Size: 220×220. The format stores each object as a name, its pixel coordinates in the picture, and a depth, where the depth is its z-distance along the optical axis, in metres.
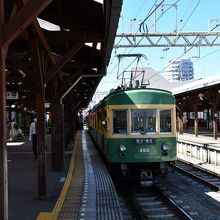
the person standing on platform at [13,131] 32.16
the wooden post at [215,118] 27.99
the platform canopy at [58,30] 4.79
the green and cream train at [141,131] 12.26
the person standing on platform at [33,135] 18.02
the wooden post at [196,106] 32.69
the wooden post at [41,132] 9.41
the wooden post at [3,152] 4.69
